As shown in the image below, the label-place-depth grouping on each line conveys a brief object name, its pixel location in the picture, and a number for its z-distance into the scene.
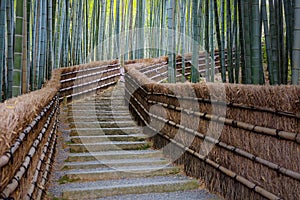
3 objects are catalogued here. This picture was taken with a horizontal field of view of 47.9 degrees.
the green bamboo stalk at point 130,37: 10.32
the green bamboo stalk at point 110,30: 9.82
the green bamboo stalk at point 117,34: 8.72
